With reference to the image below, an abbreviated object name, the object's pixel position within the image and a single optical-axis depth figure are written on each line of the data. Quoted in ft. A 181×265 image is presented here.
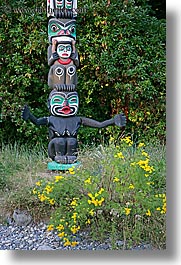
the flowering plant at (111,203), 11.62
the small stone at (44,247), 11.70
